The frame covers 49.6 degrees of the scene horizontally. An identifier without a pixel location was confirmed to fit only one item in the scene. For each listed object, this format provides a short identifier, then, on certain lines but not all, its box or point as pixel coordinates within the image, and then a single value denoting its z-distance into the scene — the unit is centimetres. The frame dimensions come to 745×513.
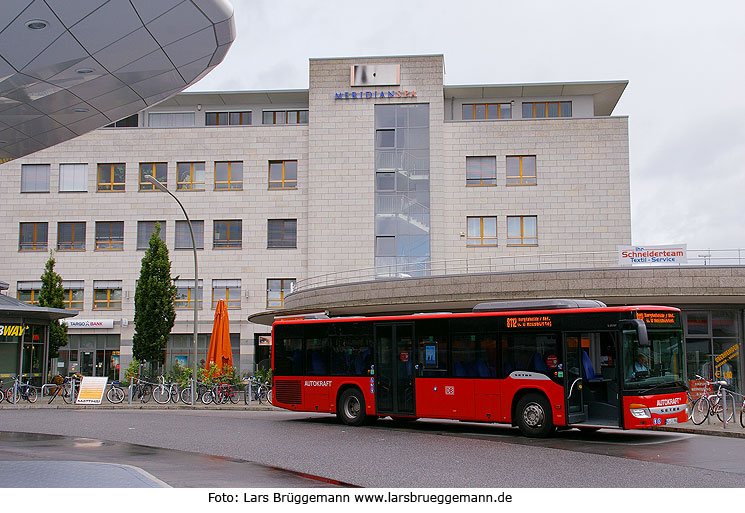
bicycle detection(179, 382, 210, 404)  2934
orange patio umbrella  3153
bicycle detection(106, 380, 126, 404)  2934
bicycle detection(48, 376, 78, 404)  2992
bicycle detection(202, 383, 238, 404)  2864
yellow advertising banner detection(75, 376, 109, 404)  2841
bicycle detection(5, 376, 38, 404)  2941
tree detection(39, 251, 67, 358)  3831
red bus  1595
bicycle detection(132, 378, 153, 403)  3025
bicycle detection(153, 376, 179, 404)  2947
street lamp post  2820
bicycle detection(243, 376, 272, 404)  2924
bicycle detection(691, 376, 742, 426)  1848
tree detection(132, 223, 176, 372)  3712
